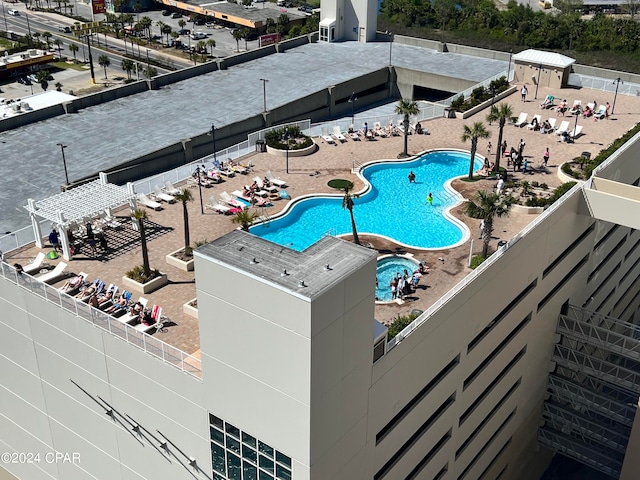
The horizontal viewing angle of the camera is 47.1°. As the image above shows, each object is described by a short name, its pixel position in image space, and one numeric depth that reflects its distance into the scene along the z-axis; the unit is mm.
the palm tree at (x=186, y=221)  32969
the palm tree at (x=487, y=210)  31828
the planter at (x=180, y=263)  33153
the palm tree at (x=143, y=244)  30766
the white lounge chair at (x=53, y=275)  31156
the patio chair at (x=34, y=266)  31766
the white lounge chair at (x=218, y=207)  38500
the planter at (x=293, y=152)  45500
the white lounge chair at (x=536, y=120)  48975
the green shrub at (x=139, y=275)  31672
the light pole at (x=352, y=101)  59562
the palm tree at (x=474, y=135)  41750
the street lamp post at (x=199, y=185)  38125
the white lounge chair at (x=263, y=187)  40988
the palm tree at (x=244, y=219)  31141
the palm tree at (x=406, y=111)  45312
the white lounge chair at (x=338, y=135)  48734
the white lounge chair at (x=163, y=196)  39219
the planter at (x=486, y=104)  51719
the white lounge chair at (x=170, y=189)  39719
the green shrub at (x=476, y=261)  32378
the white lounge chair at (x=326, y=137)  48269
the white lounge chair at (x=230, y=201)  39000
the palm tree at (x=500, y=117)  41812
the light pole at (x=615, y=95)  51781
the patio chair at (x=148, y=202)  38625
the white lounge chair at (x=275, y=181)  41594
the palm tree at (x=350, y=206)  35144
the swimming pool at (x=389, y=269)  32594
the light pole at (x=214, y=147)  44688
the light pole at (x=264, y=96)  57325
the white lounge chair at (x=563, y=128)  47562
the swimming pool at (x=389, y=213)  37250
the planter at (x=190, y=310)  29547
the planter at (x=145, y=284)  31291
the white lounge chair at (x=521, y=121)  49594
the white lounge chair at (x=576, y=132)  47050
